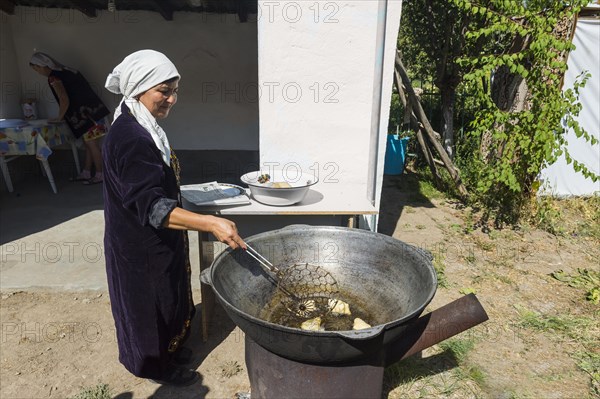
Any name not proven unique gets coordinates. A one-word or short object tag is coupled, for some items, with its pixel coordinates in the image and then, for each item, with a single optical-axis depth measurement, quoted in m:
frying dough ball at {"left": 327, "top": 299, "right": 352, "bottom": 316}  1.94
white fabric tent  4.95
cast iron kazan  1.47
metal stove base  1.66
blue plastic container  6.52
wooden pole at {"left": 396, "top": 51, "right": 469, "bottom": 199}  4.81
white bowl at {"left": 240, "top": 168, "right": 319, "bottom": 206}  2.67
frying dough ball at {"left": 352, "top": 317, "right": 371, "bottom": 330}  1.75
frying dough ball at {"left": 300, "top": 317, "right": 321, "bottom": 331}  1.80
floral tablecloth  4.97
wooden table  2.66
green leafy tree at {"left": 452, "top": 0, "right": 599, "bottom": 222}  3.93
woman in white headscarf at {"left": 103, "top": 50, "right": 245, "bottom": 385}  1.80
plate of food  5.04
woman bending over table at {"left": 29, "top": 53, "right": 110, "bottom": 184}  5.34
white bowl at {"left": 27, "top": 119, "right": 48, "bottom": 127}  5.29
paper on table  2.67
